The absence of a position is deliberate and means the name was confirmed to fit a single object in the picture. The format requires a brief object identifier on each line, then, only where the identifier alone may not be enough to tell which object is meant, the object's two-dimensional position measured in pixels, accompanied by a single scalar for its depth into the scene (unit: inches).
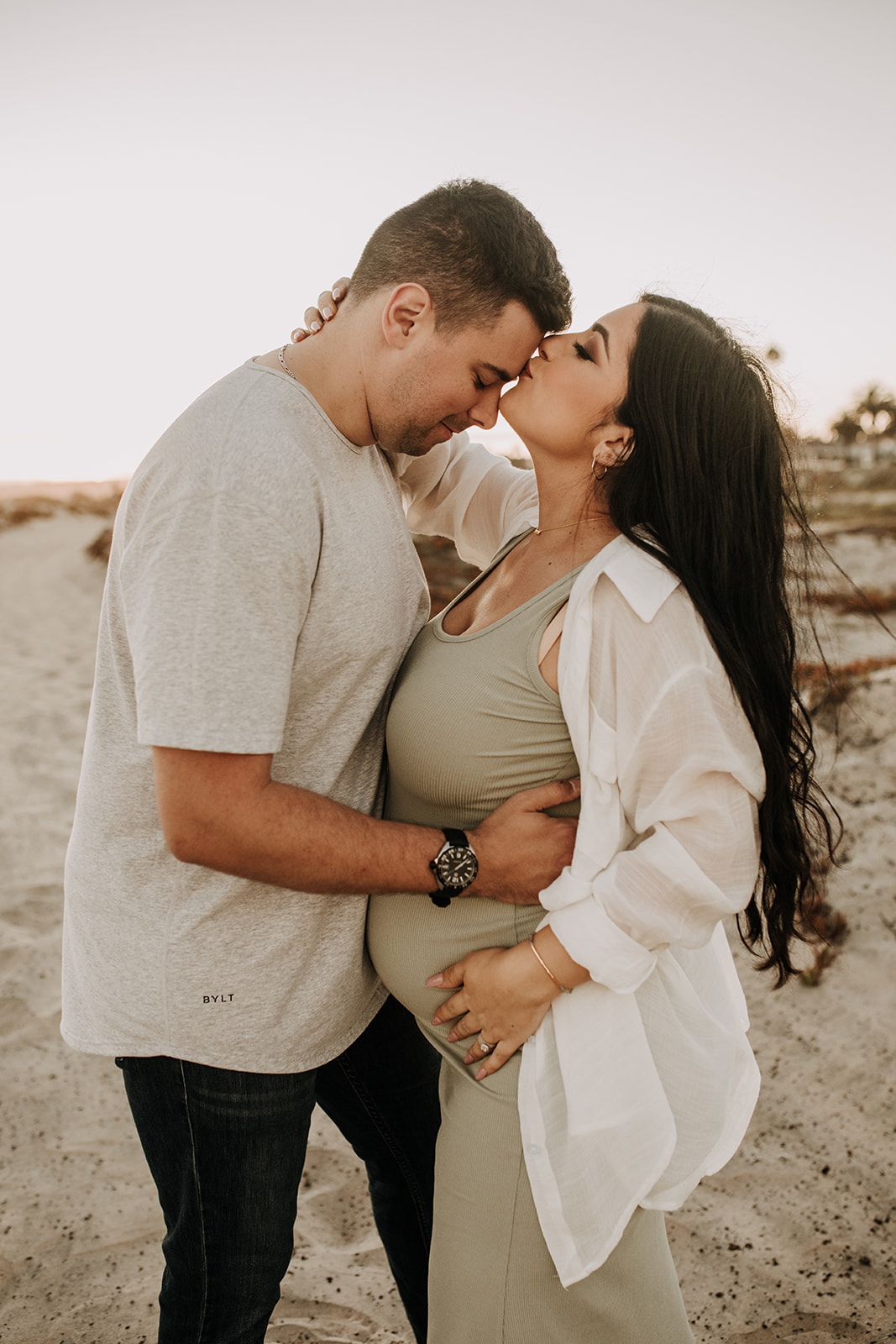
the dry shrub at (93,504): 1031.6
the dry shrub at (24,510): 888.9
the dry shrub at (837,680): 235.1
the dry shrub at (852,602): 387.9
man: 55.6
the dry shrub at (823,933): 165.5
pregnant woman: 58.9
